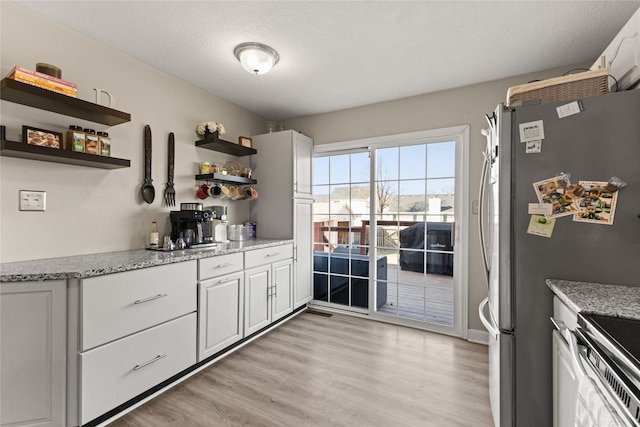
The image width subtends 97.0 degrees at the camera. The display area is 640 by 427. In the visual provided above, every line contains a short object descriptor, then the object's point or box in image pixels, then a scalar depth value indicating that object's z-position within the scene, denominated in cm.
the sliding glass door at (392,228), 289
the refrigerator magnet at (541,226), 130
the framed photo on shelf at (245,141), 319
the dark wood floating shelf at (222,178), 275
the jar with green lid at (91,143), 188
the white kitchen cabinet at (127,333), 148
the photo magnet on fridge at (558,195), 127
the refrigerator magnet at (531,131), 133
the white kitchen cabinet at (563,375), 105
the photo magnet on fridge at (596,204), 122
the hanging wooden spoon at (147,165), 235
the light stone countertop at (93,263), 141
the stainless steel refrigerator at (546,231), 121
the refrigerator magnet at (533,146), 133
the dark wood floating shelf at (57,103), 156
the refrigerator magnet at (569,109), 127
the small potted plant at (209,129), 278
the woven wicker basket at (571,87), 137
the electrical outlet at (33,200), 172
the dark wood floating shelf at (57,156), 157
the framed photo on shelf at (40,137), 168
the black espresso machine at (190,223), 241
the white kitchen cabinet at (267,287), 259
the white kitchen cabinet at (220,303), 215
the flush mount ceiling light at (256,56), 210
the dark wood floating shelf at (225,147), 278
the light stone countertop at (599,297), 95
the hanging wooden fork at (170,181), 253
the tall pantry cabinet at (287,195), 322
